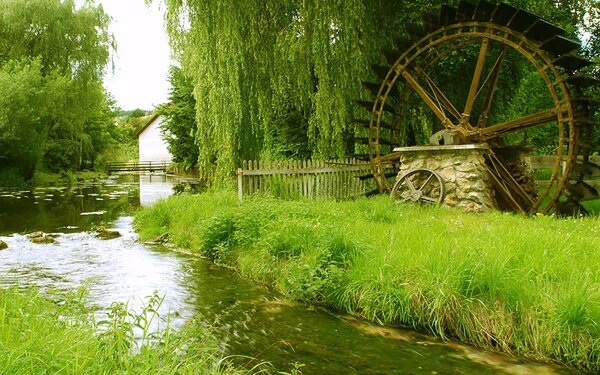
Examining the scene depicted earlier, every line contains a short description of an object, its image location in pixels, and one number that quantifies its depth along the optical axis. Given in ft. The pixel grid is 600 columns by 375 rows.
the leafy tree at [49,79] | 75.31
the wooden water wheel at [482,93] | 25.57
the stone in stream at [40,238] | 30.76
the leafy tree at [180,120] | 87.16
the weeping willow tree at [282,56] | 32.94
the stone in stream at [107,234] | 32.44
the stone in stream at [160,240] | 30.42
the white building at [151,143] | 179.63
